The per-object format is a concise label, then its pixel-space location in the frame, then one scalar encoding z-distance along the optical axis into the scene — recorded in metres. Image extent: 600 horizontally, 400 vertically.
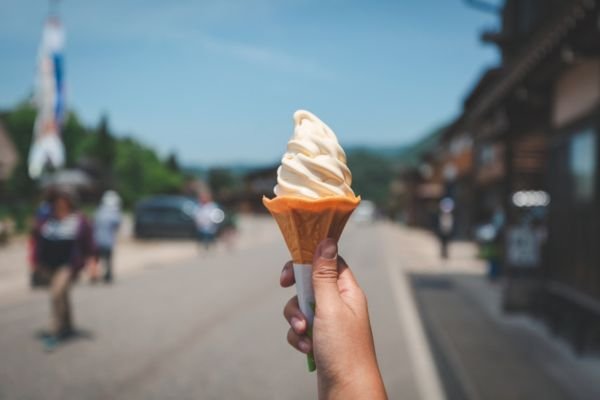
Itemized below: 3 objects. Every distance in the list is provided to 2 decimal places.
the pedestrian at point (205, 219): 18.27
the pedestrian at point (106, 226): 11.86
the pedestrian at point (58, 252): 6.80
